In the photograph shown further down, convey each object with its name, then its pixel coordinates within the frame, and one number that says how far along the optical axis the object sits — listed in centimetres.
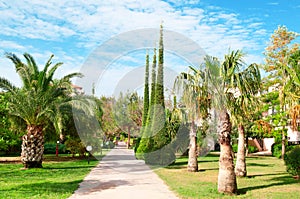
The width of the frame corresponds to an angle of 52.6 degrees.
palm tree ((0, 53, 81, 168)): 1706
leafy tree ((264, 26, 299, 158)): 2921
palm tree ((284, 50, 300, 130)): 1043
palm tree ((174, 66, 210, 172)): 1283
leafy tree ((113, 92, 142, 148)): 4381
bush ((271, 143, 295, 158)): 3002
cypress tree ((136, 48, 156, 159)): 2061
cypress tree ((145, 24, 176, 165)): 2019
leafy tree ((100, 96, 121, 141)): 4545
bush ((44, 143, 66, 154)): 3453
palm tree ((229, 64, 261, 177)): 1067
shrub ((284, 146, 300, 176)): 1371
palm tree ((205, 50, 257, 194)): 1008
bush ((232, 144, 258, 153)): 3553
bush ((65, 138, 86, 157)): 2575
